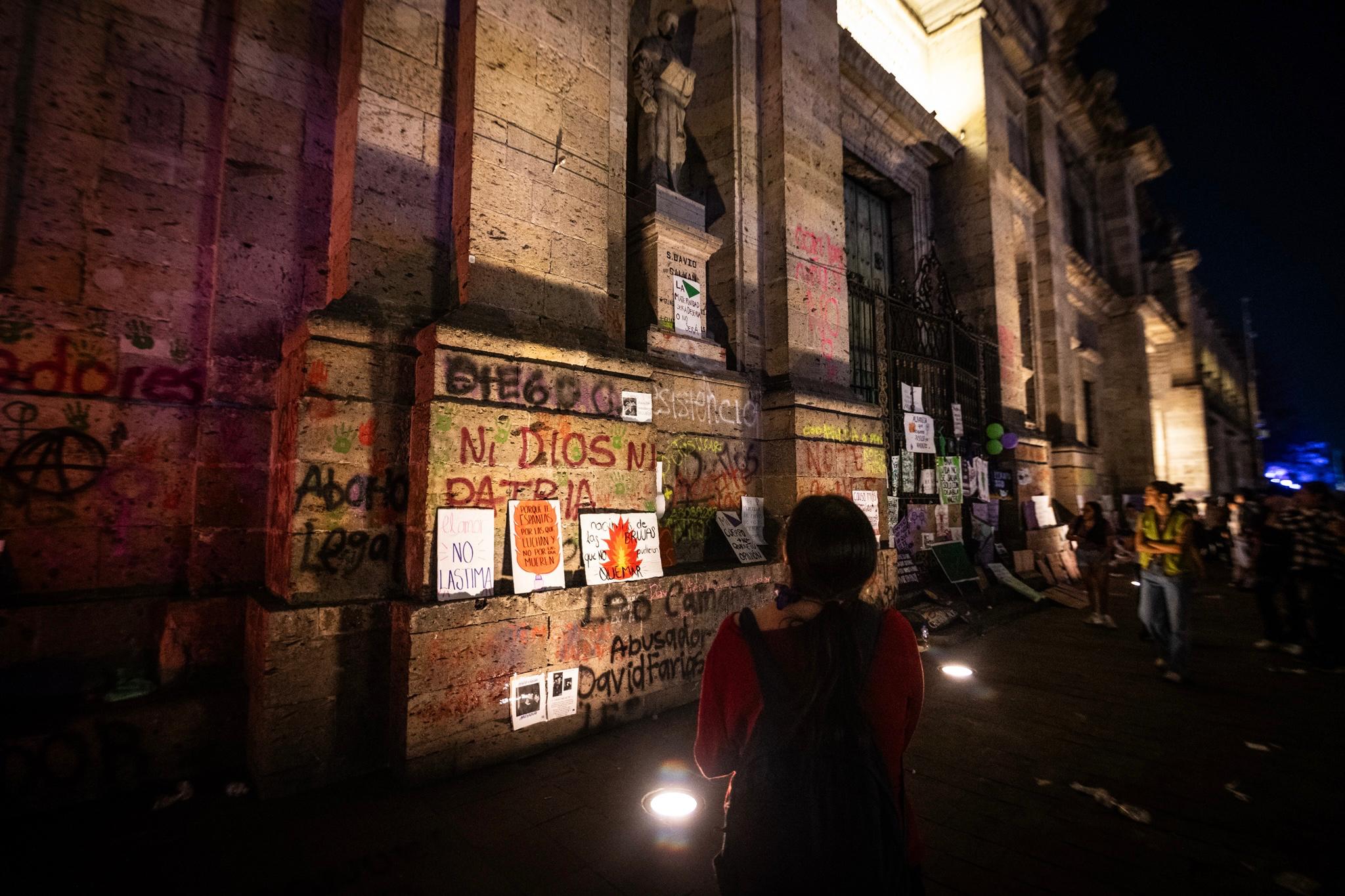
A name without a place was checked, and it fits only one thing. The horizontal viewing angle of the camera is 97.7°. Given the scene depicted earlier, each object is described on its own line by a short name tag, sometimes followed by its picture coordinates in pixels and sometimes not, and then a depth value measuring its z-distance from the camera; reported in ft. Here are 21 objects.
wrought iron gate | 27.63
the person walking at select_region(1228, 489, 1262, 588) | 36.70
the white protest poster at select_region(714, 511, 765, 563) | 18.57
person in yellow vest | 17.53
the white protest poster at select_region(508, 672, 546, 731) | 12.14
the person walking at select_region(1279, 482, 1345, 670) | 19.40
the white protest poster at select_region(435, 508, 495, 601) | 11.82
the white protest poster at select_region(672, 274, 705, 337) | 19.86
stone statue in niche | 20.34
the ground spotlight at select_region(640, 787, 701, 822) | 9.95
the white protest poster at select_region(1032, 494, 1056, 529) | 36.86
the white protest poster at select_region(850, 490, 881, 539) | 22.09
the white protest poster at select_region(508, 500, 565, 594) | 12.76
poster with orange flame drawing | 14.02
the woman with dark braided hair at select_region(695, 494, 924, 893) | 4.80
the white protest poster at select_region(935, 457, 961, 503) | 29.76
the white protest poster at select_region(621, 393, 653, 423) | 15.31
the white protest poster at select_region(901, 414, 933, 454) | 27.94
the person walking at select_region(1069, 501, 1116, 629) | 25.20
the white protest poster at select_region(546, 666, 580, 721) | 12.63
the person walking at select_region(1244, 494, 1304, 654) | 21.63
